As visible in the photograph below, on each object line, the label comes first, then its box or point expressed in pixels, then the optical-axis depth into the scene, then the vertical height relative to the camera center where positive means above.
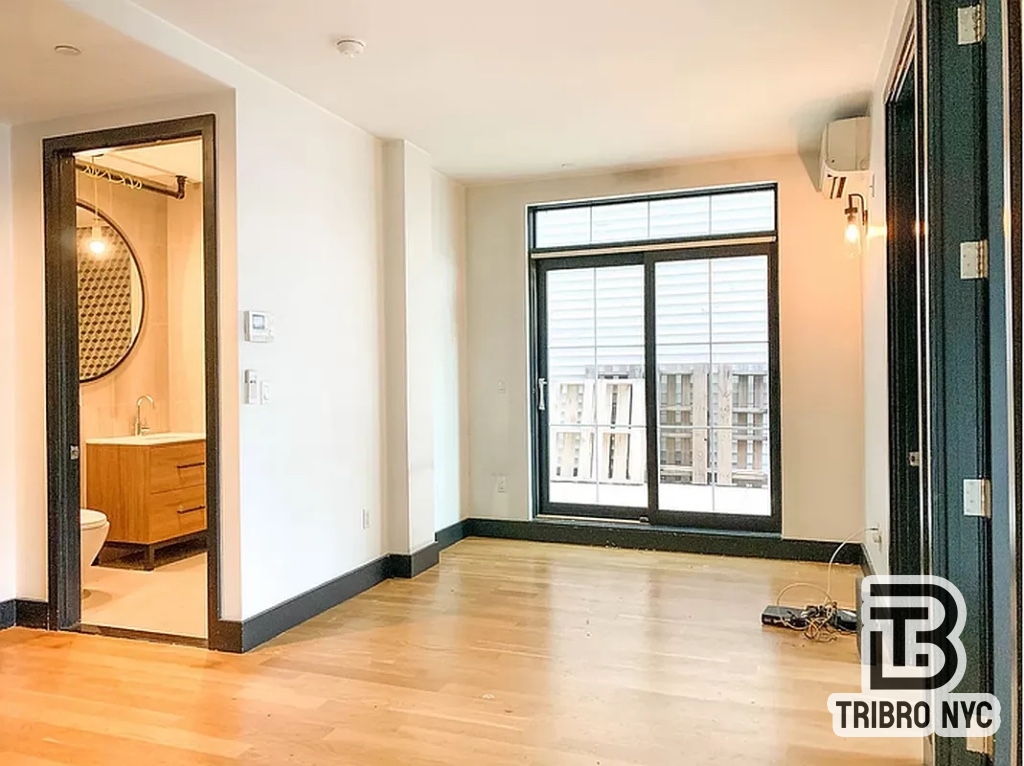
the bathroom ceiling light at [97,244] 5.54 +1.04
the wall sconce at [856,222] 4.50 +0.93
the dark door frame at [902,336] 3.29 +0.17
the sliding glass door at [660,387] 5.30 -0.06
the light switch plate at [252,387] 3.51 -0.02
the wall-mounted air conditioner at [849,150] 4.13 +1.25
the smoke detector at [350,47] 3.23 +1.45
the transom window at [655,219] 5.27 +1.16
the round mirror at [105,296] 5.54 +0.67
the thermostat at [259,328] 3.51 +0.26
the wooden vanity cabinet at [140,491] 5.04 -0.72
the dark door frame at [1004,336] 1.50 +0.09
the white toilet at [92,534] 4.34 -0.87
